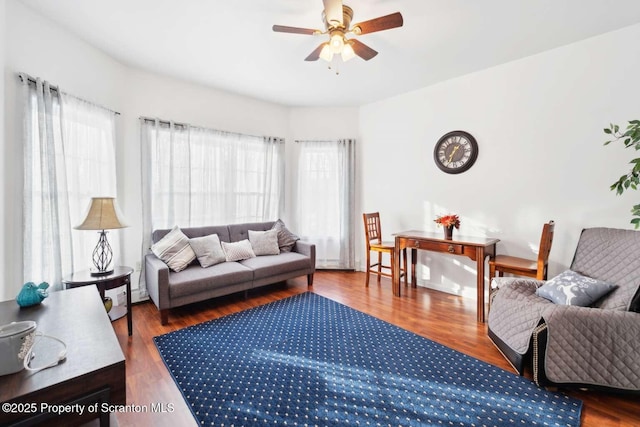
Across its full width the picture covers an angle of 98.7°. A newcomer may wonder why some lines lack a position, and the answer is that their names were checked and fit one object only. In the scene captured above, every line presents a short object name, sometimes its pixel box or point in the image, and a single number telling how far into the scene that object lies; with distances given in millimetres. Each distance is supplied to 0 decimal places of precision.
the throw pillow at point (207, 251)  3276
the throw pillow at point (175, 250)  3055
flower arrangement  3266
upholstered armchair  1719
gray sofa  2742
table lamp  2373
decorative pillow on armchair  2016
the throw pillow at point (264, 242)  3857
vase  3256
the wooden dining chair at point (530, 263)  2555
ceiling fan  1902
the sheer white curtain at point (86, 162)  2559
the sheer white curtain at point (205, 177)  3387
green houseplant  1985
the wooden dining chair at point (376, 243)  3750
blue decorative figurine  1562
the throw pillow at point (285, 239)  4105
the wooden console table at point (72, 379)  898
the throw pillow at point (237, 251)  3549
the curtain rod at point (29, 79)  2160
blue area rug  1606
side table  2268
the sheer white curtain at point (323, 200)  4707
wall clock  3461
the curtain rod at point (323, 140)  4684
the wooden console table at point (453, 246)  2902
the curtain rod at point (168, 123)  3322
